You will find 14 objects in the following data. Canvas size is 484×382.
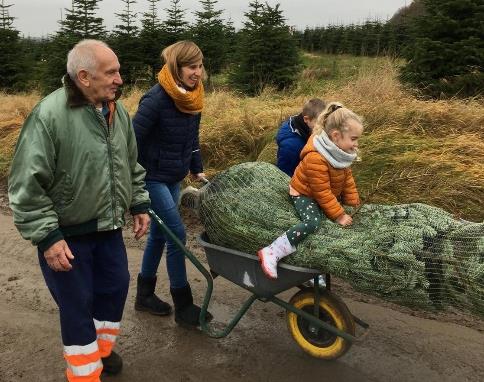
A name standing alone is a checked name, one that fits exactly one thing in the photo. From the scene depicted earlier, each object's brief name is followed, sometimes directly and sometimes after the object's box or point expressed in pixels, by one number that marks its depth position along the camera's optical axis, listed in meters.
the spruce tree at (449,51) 8.16
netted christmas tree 2.20
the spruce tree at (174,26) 20.44
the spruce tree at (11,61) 22.20
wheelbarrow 2.65
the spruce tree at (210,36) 20.59
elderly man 2.19
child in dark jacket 3.37
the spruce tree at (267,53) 14.92
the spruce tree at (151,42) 20.11
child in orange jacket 2.68
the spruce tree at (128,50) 20.06
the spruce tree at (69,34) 20.08
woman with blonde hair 3.08
